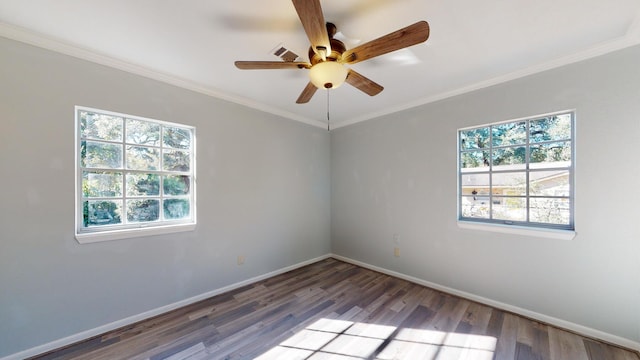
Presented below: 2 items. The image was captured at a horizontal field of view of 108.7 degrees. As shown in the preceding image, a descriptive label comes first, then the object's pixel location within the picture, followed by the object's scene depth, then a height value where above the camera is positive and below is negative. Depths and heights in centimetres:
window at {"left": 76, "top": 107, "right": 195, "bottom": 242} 206 +3
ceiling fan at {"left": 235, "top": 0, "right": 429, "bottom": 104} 123 +84
